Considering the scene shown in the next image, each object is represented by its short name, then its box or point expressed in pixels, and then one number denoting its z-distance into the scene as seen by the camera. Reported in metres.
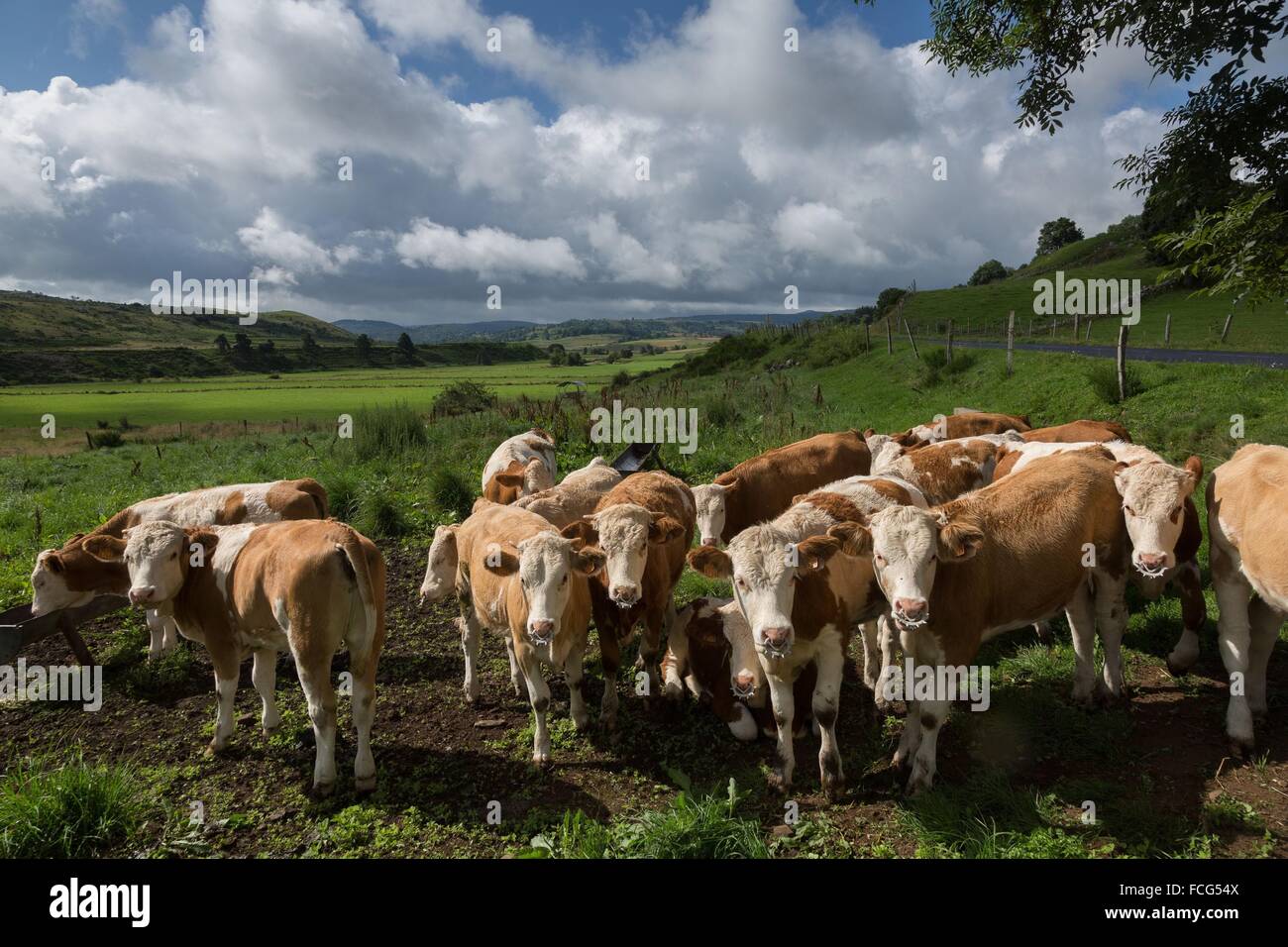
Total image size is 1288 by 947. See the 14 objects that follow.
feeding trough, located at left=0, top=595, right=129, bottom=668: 6.75
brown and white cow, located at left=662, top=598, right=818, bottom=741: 5.68
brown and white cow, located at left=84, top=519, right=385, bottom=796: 5.10
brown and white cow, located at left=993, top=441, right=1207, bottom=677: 5.14
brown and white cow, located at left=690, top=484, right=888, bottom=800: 4.68
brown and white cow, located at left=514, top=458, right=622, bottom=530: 8.09
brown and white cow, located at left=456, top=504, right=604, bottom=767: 5.25
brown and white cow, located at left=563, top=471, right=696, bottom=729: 5.63
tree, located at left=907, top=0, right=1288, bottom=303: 4.95
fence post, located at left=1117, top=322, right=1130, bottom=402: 14.23
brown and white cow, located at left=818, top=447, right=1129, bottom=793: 4.66
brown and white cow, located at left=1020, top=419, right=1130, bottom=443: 8.60
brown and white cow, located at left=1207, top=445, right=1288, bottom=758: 4.64
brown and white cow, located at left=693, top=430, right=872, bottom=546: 8.98
